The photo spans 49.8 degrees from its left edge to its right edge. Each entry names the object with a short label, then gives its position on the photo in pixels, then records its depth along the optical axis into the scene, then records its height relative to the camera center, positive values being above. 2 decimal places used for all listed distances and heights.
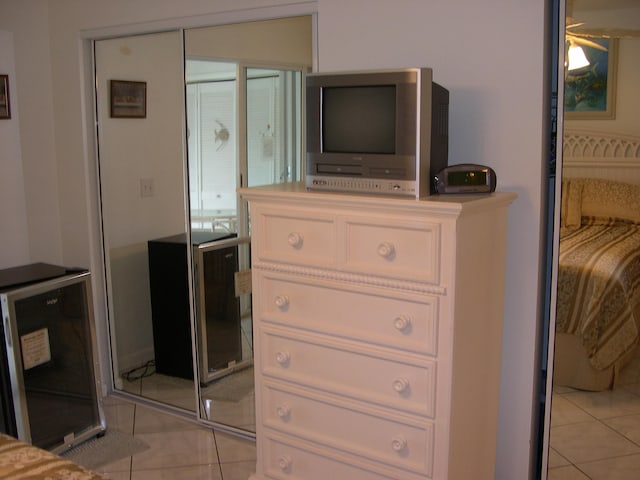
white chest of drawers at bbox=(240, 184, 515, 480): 2.07 -0.58
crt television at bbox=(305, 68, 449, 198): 2.11 +0.07
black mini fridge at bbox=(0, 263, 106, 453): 2.95 -0.90
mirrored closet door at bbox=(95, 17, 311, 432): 3.06 -0.17
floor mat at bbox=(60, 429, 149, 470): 3.13 -1.36
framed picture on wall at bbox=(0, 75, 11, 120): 3.57 +0.30
